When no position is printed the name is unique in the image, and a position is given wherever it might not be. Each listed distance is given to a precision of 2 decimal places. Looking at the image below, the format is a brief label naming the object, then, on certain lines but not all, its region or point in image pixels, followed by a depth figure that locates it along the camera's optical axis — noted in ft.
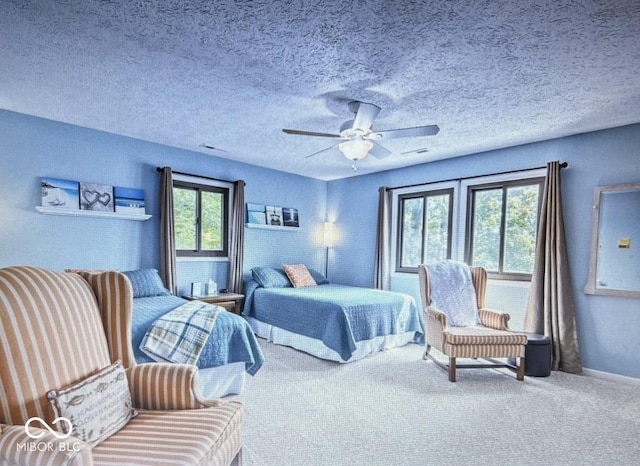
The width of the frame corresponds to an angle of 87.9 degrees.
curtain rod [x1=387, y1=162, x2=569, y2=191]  11.41
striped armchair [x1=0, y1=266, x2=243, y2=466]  3.81
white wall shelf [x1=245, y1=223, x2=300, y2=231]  16.10
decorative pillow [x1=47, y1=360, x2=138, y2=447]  4.08
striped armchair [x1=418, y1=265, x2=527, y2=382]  10.10
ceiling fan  8.80
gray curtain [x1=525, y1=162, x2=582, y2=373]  11.02
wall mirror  10.22
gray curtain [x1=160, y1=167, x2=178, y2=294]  13.12
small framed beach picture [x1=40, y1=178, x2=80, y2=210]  11.03
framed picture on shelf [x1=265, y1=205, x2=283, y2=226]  16.93
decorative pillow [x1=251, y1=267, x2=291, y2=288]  15.20
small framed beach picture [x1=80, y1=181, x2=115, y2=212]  11.75
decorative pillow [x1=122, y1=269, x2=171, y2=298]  11.59
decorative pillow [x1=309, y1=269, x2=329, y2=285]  17.44
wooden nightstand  13.34
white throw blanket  11.88
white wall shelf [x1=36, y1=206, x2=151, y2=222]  10.94
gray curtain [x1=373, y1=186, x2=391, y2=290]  16.33
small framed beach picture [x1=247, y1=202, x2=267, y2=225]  16.21
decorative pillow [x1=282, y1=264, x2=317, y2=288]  15.89
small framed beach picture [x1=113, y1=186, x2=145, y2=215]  12.51
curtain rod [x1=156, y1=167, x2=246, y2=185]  13.48
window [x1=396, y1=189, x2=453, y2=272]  14.98
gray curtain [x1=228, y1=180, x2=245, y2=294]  15.19
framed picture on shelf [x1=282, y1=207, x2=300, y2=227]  17.60
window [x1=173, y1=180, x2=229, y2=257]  14.35
